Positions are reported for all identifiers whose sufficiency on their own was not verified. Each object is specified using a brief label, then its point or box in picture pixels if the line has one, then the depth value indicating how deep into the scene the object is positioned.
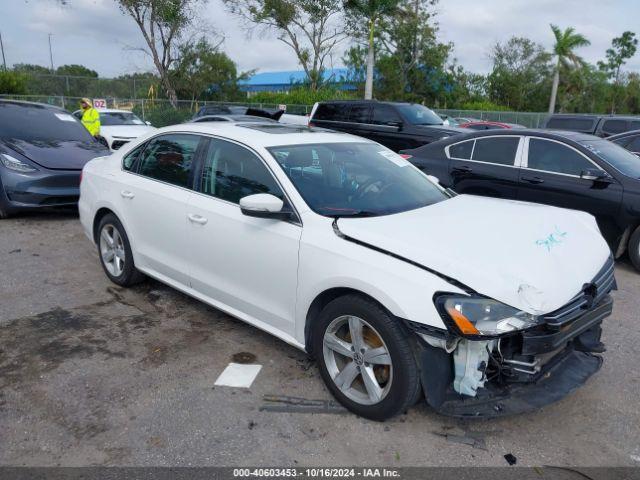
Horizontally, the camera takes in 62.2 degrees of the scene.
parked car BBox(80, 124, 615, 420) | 2.75
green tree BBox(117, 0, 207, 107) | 27.23
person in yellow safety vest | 11.95
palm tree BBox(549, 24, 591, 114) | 44.25
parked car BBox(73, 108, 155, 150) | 13.62
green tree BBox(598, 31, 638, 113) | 58.88
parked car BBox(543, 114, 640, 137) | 13.96
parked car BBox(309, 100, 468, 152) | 11.55
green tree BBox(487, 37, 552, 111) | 47.00
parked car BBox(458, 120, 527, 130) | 18.72
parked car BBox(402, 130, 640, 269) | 6.10
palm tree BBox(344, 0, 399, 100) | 28.09
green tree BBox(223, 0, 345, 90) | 32.12
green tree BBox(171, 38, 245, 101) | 32.28
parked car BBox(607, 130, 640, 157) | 9.17
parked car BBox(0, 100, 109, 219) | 7.38
